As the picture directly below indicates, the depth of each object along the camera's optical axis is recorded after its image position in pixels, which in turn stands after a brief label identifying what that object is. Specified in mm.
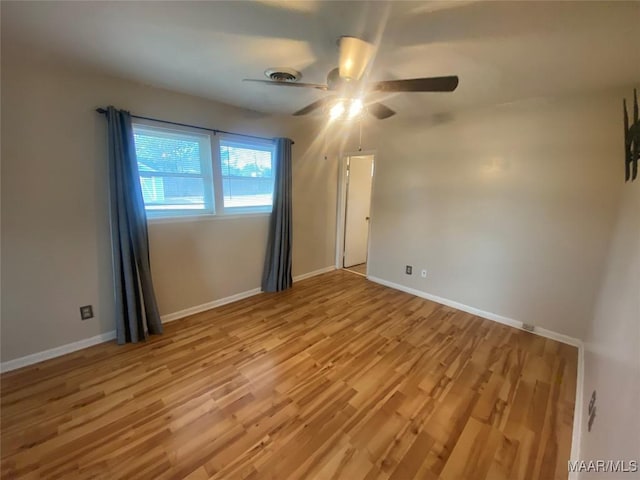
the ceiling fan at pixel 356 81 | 1527
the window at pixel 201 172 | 2553
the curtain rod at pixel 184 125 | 2168
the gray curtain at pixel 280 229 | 3412
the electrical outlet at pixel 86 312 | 2320
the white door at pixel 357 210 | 4504
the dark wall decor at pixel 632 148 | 1553
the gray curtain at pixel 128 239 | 2221
